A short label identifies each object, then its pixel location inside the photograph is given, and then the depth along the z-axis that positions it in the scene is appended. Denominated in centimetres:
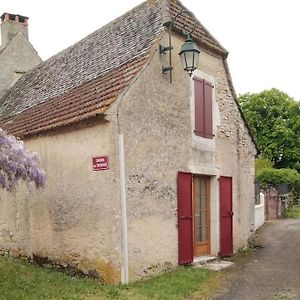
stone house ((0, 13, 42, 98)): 1731
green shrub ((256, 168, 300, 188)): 2139
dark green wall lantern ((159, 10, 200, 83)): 866
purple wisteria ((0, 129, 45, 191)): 747
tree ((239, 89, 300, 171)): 3666
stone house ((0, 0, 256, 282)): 831
